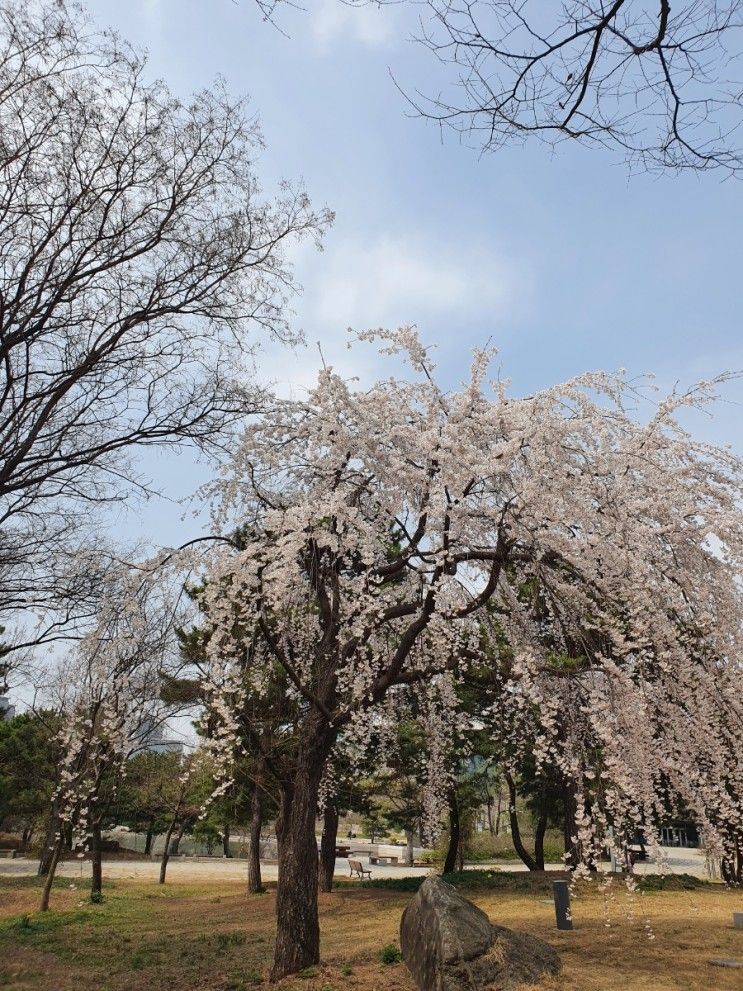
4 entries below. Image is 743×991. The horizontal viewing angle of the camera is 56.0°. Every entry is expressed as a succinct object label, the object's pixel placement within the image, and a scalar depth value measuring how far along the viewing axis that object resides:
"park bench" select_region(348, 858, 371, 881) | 23.07
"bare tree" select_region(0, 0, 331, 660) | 6.98
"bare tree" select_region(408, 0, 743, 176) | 3.58
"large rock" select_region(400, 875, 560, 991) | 7.23
